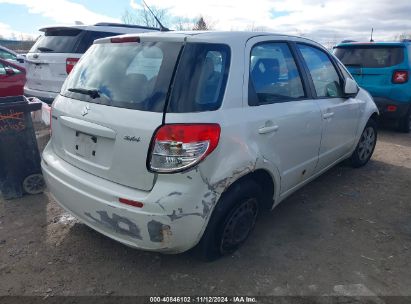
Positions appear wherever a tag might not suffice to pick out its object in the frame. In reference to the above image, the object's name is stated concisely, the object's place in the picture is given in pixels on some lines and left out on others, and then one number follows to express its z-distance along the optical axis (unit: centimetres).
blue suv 630
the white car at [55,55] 586
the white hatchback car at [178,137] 216
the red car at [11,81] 462
